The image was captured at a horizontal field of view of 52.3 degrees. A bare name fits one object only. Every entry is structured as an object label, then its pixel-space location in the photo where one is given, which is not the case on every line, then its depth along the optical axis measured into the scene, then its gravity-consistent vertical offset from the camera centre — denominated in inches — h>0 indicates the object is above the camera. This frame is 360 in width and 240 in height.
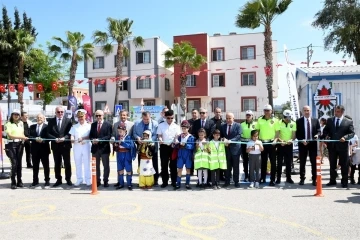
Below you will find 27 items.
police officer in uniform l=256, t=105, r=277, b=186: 373.4 -16.4
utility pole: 1675.9 +295.2
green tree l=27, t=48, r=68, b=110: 2100.1 +265.9
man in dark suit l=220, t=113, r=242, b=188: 367.6 -28.8
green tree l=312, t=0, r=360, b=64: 1299.2 +341.5
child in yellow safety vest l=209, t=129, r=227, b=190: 360.2 -40.3
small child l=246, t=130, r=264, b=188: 364.5 -36.8
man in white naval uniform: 381.4 -27.6
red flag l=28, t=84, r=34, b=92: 971.3 +88.8
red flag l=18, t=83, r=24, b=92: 986.0 +91.9
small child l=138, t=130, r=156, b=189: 367.9 -46.4
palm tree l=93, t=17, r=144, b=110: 1279.5 +291.7
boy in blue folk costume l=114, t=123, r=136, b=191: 371.9 -34.7
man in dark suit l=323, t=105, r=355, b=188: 360.8 -22.5
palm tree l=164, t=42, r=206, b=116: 1251.5 +204.0
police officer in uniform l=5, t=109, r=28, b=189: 377.4 -24.4
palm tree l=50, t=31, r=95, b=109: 1248.8 +244.3
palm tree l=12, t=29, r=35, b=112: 1346.0 +277.8
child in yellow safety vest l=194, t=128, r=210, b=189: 360.2 -38.5
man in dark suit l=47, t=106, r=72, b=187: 384.5 -23.1
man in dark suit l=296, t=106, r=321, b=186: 371.2 -20.0
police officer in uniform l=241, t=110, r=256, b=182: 380.6 -14.4
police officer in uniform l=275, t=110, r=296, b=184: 377.1 -27.9
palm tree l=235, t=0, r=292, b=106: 930.1 +266.7
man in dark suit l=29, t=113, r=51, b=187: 388.8 -36.7
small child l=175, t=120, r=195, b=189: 364.8 -31.8
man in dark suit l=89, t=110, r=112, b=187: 377.6 -24.5
